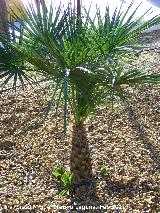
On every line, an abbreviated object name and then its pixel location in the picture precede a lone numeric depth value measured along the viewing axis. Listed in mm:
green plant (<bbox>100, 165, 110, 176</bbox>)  1861
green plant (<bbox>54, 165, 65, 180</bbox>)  1814
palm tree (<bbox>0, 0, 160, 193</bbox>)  1391
